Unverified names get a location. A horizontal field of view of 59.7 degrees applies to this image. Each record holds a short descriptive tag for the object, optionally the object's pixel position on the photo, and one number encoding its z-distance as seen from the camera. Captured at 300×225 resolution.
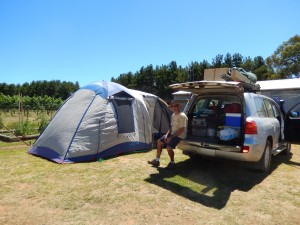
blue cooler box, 5.70
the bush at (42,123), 11.81
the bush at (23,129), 11.00
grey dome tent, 7.04
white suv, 5.50
